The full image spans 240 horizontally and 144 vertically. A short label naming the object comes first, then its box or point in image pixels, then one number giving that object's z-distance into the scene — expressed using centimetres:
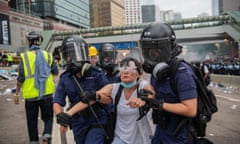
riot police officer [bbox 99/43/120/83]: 505
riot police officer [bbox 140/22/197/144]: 219
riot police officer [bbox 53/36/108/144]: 306
